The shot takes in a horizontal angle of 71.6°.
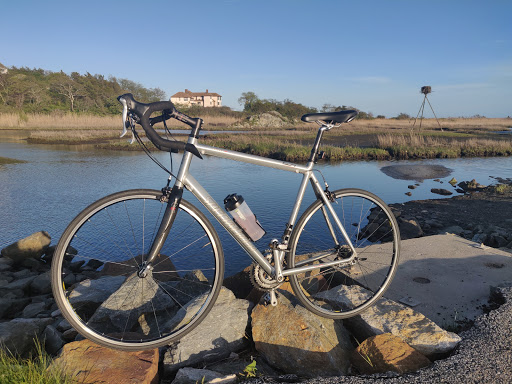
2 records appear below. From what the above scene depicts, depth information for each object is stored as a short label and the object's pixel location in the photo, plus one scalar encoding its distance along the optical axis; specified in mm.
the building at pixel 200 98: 119375
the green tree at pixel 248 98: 75888
